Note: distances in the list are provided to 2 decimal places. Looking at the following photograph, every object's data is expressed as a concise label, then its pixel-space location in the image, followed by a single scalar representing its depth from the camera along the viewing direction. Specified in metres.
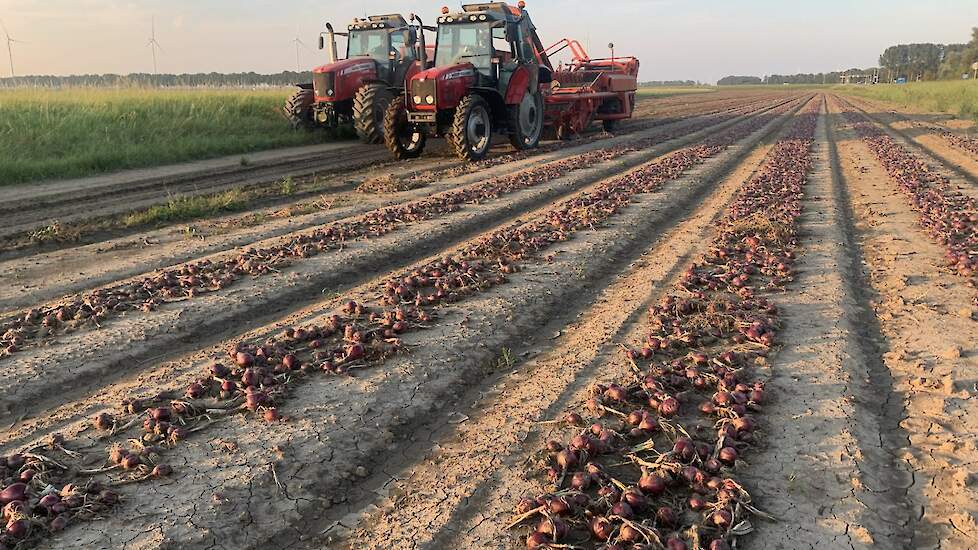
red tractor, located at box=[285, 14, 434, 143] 17.03
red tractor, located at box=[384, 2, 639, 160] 14.66
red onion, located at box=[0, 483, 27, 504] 2.83
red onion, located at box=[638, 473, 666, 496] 2.94
